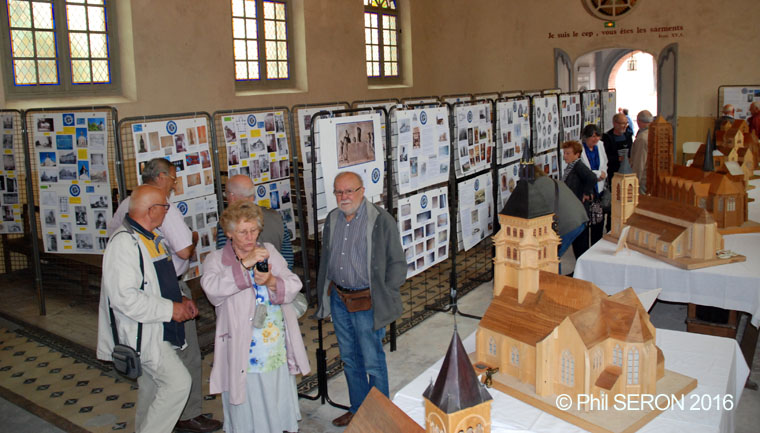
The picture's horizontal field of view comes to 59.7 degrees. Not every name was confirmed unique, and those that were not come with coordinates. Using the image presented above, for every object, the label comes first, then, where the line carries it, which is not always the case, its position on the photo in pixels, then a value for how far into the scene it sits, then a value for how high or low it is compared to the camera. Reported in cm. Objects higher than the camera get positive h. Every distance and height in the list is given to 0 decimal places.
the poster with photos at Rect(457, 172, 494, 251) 594 -76
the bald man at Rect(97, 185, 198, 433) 327 -85
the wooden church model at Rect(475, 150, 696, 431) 255 -84
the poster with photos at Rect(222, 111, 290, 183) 570 -10
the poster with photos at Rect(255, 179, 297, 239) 597 -58
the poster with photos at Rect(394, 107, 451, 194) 508 -16
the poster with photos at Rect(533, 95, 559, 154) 756 +2
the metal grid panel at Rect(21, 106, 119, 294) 709 -143
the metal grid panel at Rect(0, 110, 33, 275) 770 -114
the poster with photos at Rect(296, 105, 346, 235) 658 -13
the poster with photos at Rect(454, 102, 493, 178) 588 -11
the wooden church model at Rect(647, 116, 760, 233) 541 -59
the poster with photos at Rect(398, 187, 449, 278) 523 -81
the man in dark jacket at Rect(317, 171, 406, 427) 400 -85
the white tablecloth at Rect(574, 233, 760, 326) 439 -109
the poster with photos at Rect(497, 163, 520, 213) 672 -56
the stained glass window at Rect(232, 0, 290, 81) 1171 +171
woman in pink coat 338 -102
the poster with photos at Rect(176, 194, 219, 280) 535 -70
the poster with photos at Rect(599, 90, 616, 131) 1138 +25
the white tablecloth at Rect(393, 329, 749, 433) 251 -112
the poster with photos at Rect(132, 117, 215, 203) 484 -9
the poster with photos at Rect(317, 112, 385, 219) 443 -14
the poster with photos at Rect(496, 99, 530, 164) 663 -2
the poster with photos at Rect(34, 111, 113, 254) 580 -36
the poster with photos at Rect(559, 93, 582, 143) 878 +11
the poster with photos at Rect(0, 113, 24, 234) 688 -45
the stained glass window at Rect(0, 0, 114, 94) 866 +134
